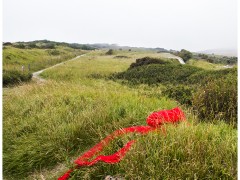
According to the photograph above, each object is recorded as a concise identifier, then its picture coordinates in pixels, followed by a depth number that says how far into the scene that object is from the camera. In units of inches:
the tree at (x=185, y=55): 1146.2
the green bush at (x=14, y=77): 468.1
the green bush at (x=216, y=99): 159.3
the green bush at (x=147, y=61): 656.5
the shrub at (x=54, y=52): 1439.0
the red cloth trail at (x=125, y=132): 98.4
